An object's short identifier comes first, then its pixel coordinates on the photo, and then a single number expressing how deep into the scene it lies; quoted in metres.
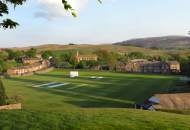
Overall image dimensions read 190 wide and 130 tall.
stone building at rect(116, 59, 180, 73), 82.11
